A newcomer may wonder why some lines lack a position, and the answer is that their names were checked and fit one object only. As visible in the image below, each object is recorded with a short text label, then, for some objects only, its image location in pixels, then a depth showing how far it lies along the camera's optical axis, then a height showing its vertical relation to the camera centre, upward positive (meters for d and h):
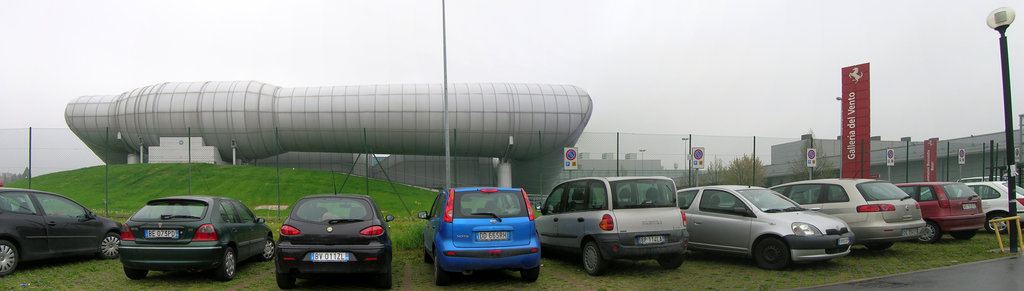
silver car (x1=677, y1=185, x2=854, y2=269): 8.41 -1.07
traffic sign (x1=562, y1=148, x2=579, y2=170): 16.56 -0.09
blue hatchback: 7.30 -0.99
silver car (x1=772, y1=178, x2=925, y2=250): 9.59 -0.86
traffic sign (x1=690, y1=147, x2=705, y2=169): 17.41 +0.01
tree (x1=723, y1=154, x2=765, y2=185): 21.72 -0.55
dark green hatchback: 7.30 -1.06
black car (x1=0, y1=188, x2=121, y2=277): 7.85 -1.09
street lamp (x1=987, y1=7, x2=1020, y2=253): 9.84 +1.19
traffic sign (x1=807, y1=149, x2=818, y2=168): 18.81 -0.01
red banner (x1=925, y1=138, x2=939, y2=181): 23.70 -0.08
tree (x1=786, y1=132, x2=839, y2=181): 25.94 -0.49
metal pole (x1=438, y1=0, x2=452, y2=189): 14.12 +0.29
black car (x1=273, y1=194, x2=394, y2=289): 6.89 -1.06
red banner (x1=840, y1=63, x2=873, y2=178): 20.44 +1.28
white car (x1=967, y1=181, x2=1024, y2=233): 12.70 -0.92
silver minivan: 8.09 -0.94
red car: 11.45 -1.04
